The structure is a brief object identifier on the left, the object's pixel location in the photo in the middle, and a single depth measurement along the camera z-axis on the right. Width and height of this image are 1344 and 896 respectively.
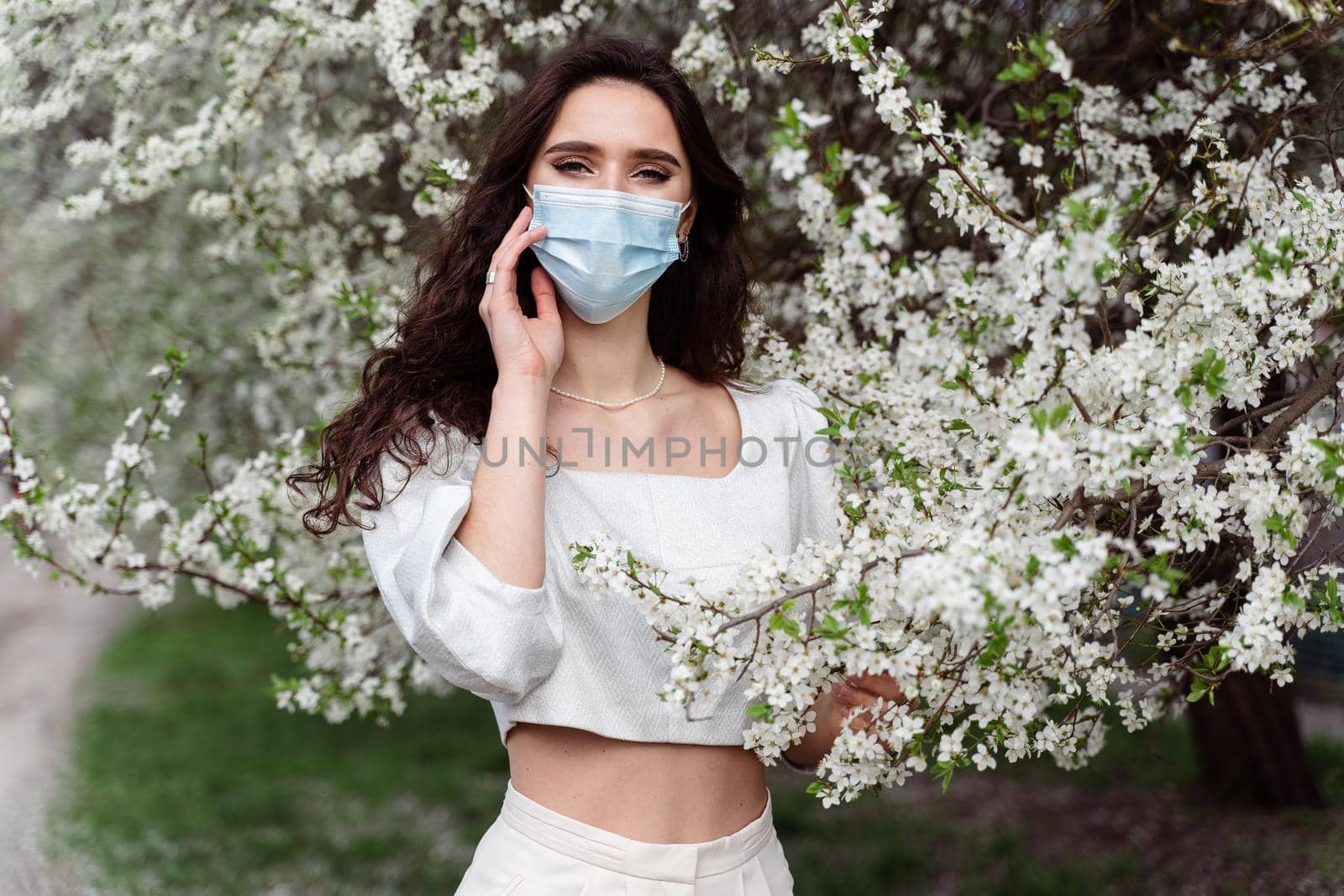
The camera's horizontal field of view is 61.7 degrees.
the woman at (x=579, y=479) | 1.88
